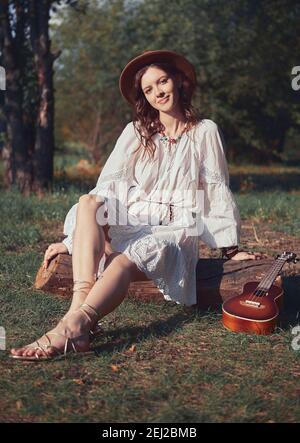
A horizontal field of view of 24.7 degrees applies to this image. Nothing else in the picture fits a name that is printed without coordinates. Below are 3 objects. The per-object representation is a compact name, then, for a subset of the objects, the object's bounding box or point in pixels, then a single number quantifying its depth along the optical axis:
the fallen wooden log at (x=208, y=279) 4.29
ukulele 3.87
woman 4.09
